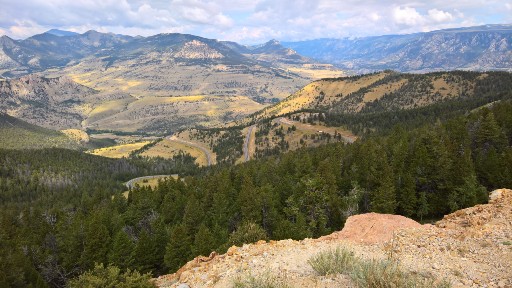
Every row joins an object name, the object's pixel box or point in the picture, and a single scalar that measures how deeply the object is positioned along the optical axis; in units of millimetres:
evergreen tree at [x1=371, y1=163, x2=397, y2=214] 64562
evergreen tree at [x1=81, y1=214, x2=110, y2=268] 64875
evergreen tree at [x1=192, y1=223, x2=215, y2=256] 55656
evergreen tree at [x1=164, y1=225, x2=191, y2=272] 59688
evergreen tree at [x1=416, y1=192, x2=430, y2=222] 65000
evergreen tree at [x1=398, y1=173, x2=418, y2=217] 66312
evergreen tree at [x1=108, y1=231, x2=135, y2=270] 59681
